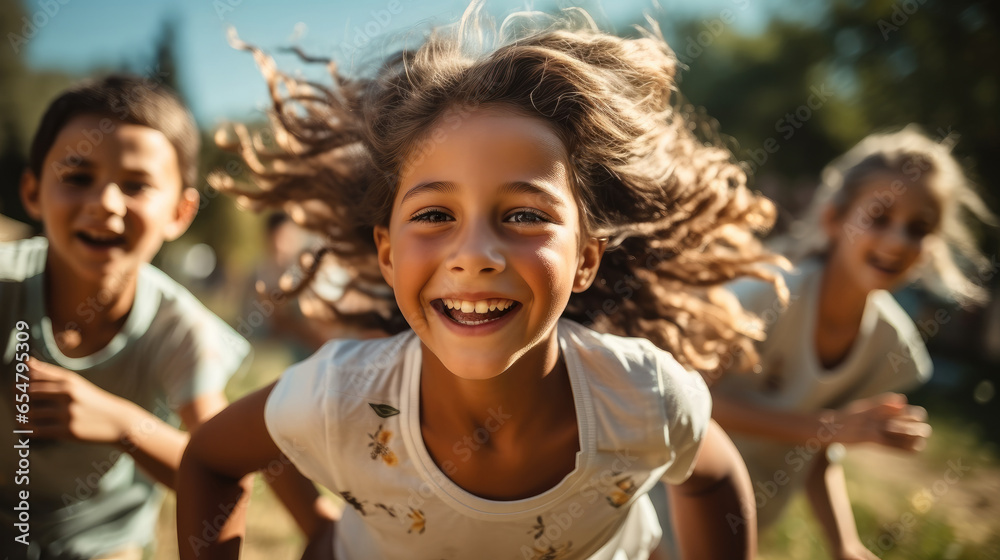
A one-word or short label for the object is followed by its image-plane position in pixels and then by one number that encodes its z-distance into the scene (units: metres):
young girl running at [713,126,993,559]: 2.83
